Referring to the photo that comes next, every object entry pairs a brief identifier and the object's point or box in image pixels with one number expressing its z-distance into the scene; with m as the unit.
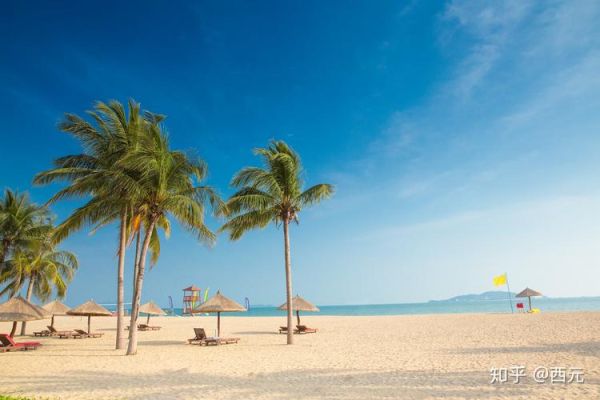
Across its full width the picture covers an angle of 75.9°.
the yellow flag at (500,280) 37.07
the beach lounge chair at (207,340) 15.22
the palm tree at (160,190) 12.17
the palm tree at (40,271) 19.69
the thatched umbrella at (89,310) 19.73
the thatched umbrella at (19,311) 14.34
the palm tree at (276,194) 15.22
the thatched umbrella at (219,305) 17.23
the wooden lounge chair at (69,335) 19.69
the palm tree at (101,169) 13.23
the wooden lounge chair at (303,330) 19.91
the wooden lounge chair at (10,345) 14.05
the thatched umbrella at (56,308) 21.48
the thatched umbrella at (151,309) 26.21
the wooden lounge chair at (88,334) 19.80
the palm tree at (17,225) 19.14
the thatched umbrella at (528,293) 32.76
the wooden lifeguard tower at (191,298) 53.12
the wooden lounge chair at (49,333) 21.49
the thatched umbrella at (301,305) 21.09
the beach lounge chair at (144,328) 25.28
